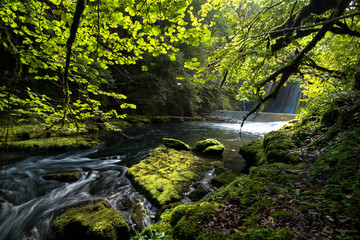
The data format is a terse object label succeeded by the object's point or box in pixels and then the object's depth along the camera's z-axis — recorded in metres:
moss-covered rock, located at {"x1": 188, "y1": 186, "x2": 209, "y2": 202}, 4.50
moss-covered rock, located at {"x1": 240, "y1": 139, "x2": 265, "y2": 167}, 6.54
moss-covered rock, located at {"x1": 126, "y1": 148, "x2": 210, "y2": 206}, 4.52
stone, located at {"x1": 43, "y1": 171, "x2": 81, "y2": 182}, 5.66
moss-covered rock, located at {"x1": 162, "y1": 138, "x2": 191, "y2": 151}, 8.72
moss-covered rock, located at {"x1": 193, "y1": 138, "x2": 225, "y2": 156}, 8.38
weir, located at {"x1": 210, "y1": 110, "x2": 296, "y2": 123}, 20.51
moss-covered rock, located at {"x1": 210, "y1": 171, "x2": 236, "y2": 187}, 5.15
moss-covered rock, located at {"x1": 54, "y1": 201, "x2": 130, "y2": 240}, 3.02
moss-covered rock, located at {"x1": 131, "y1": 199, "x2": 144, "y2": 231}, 3.70
